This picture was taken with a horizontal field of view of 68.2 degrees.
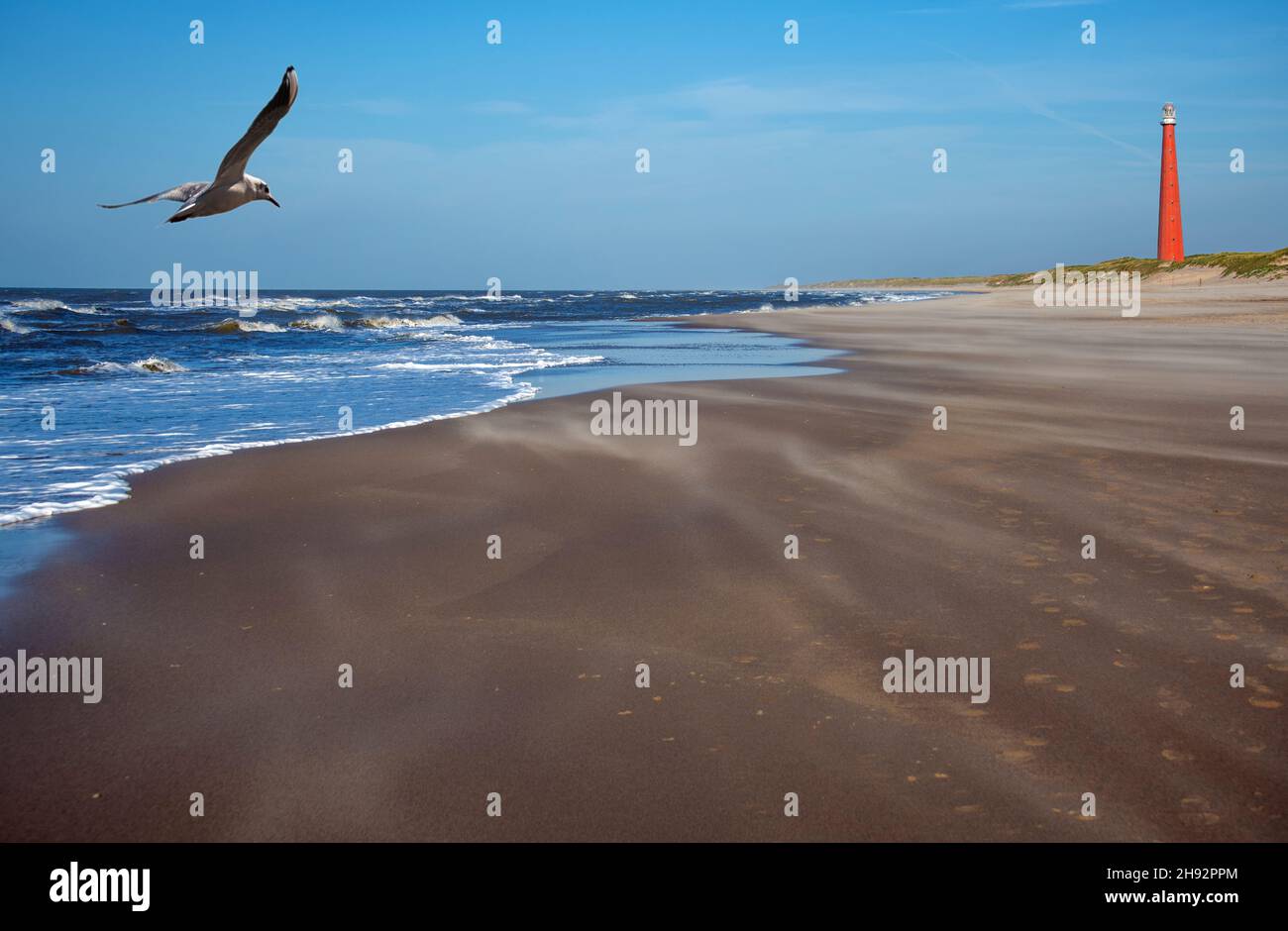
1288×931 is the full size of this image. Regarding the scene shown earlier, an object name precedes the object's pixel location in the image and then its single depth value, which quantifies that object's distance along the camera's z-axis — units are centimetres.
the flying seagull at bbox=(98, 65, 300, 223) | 497
